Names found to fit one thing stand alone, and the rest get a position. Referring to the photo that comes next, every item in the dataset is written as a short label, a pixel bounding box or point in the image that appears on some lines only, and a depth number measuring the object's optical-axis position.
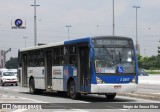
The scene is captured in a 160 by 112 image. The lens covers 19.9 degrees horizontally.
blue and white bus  20.56
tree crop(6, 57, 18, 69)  147.88
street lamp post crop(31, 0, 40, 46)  47.78
